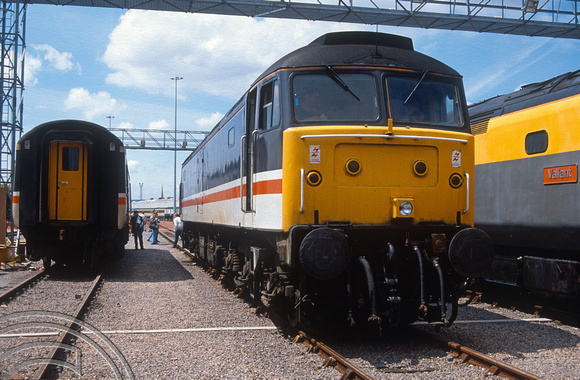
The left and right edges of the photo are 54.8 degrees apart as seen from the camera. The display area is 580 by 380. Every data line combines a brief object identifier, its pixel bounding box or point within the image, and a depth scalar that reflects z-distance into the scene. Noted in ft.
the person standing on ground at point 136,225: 75.92
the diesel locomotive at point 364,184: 20.24
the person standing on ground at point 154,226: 86.82
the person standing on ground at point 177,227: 80.94
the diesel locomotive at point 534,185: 25.41
